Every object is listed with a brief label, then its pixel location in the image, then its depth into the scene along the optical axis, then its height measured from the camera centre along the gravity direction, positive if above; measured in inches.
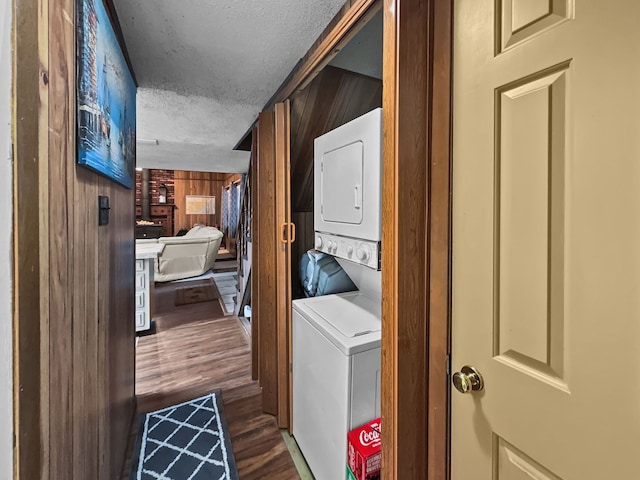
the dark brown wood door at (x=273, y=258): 73.9 -6.2
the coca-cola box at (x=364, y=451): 45.7 -33.8
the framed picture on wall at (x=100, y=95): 32.5 +18.9
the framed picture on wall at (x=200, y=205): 376.2 +39.1
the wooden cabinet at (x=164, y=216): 358.0 +23.2
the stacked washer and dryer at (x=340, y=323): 48.1 -17.1
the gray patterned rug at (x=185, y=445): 63.6 -50.5
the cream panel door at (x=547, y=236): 20.3 +0.0
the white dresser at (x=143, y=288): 133.6 -24.7
